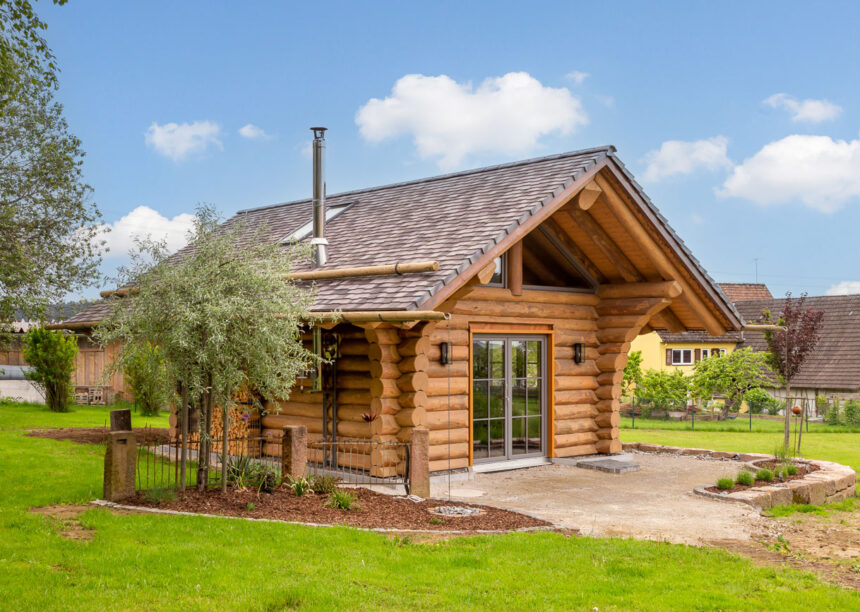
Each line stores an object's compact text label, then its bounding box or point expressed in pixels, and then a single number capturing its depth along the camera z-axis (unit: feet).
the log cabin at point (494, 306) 36.86
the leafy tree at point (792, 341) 51.75
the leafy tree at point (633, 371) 106.01
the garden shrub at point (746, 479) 38.19
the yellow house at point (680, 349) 128.36
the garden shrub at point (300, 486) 31.71
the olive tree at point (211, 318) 29.32
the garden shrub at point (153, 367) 29.89
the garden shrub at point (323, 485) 32.01
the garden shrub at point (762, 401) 98.94
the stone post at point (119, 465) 30.09
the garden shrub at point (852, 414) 89.30
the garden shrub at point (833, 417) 90.53
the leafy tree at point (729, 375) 98.22
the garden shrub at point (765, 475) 39.34
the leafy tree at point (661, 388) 100.07
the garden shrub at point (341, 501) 29.71
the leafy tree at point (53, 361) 69.15
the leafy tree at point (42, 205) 65.98
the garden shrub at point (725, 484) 37.14
